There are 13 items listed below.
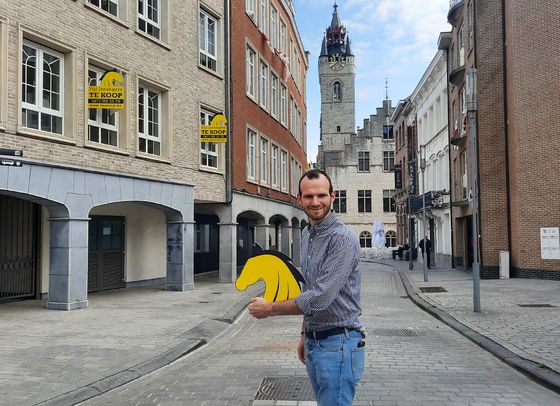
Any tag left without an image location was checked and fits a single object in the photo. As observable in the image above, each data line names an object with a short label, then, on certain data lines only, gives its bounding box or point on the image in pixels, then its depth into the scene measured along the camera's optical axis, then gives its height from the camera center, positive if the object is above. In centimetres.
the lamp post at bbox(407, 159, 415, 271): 3494 +337
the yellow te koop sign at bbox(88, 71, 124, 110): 1364 +315
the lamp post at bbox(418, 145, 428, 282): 2072 -78
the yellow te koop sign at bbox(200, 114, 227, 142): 1883 +315
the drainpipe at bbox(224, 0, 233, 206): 2042 +497
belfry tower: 8062 +2001
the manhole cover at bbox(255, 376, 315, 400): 596 -174
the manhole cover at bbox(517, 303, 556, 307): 1322 -180
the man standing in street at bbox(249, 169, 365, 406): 298 -40
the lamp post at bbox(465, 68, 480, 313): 1286 +246
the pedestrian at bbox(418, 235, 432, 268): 3304 -138
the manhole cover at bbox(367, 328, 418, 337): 1002 -187
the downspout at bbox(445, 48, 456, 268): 2916 +263
